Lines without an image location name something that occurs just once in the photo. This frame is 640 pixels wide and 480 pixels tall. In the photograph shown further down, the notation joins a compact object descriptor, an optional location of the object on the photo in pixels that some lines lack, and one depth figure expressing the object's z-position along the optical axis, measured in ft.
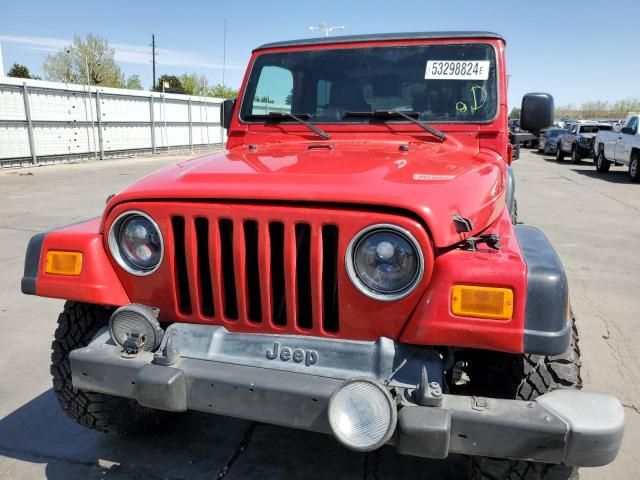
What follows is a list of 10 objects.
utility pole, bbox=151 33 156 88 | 189.67
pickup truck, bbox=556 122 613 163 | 68.03
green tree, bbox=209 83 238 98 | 131.43
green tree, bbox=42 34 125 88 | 121.70
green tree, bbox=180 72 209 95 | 180.26
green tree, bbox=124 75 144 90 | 162.47
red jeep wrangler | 5.60
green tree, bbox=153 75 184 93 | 177.02
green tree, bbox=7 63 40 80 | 123.34
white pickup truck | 48.11
